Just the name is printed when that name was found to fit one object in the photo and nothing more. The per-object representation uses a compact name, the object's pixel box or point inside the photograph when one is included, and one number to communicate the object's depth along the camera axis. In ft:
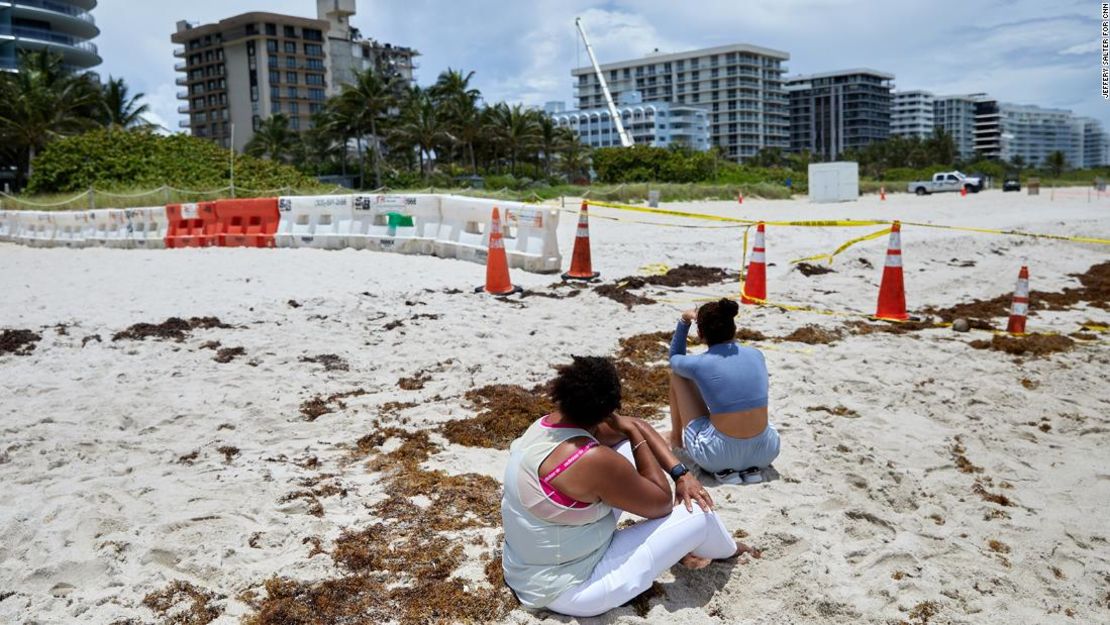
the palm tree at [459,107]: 228.43
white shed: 141.18
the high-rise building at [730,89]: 515.09
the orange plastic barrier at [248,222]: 53.98
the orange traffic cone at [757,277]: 33.73
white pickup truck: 189.88
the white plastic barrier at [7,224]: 77.77
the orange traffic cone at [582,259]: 39.09
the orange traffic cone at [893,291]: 31.01
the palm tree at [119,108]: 216.95
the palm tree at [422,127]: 220.23
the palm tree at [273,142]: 276.41
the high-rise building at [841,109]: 626.23
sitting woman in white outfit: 11.10
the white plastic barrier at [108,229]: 62.95
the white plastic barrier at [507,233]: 40.52
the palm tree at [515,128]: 238.89
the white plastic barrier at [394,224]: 46.42
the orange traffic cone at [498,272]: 34.91
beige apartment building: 334.65
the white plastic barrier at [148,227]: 59.93
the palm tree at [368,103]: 222.07
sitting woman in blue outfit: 15.71
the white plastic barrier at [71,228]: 67.39
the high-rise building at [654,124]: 491.72
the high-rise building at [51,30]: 250.16
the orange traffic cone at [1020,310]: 28.04
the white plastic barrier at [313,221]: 50.83
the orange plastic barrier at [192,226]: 56.75
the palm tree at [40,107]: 173.27
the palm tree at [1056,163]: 358.94
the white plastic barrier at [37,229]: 71.10
